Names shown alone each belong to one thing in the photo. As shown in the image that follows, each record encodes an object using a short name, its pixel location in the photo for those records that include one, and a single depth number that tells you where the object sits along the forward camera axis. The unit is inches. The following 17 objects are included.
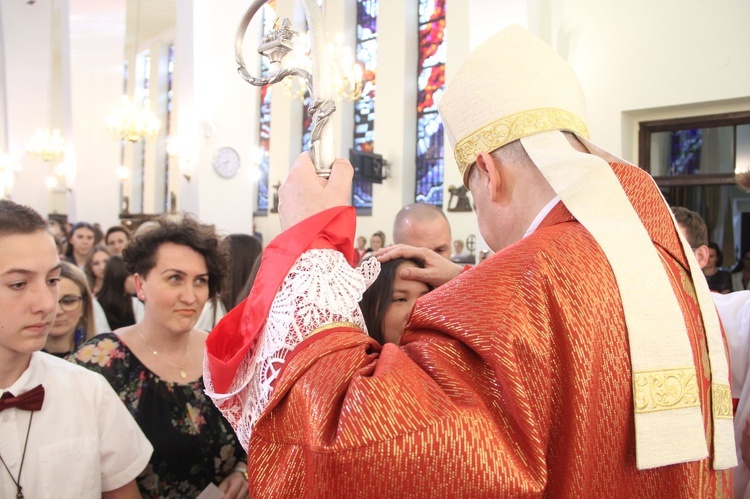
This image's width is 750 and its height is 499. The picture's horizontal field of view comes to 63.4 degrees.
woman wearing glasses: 117.4
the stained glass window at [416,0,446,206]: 489.7
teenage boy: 62.8
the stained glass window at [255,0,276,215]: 626.5
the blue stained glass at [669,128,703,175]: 293.9
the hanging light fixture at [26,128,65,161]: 534.0
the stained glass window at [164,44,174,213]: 796.6
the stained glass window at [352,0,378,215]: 529.0
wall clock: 345.1
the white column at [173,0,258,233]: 329.1
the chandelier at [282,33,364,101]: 384.4
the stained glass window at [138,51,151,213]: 818.2
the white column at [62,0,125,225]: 418.1
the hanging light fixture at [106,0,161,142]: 431.2
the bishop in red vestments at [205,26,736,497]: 34.5
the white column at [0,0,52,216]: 499.2
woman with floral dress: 85.2
